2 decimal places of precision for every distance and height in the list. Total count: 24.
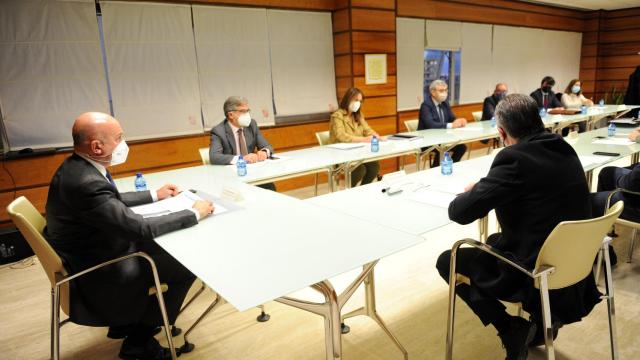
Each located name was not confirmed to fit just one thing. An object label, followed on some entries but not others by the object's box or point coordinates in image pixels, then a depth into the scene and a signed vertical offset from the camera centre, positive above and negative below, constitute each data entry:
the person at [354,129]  4.47 -0.47
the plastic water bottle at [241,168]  3.03 -0.54
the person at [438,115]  4.96 -0.42
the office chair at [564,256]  1.46 -0.65
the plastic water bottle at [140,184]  2.82 -0.58
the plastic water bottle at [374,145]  3.84 -0.55
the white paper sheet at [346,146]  4.09 -0.58
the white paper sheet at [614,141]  3.61 -0.60
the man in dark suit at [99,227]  1.75 -0.55
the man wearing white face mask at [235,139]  3.50 -0.41
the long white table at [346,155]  3.15 -0.60
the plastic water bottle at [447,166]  2.77 -0.55
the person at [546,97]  6.74 -0.35
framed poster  5.91 +0.21
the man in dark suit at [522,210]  1.58 -0.51
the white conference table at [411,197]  1.93 -0.61
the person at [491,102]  6.01 -0.34
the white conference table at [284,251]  1.35 -0.60
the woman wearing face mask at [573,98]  7.11 -0.41
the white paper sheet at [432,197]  2.17 -0.61
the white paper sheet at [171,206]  2.13 -0.58
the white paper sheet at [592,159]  2.93 -0.61
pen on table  2.38 -0.60
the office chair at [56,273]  1.68 -0.71
